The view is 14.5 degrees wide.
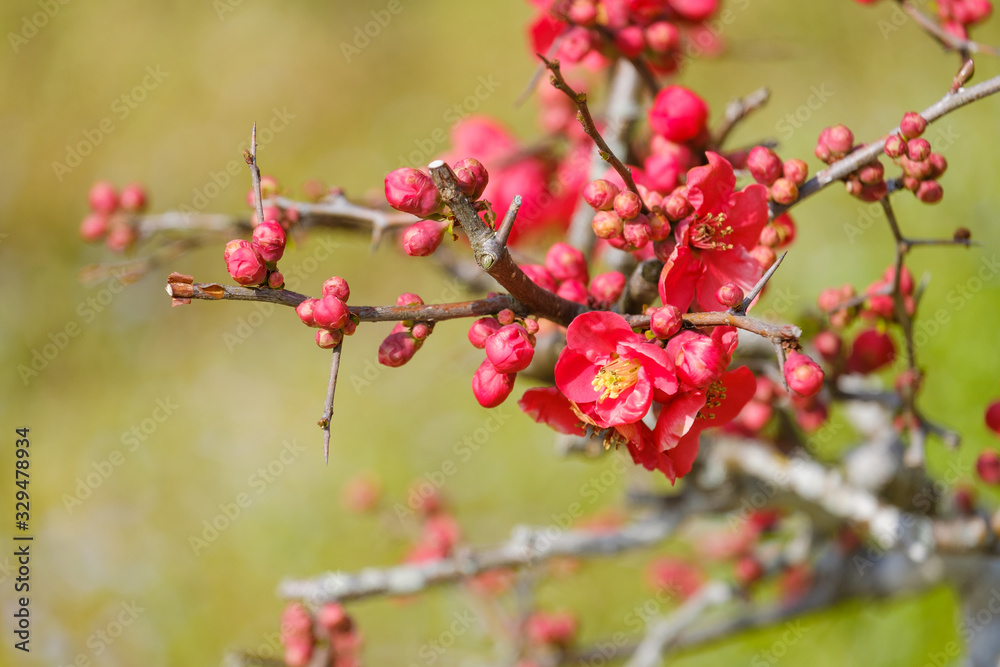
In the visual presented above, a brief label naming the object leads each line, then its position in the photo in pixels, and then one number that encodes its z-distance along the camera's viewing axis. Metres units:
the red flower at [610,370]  0.94
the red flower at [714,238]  0.96
